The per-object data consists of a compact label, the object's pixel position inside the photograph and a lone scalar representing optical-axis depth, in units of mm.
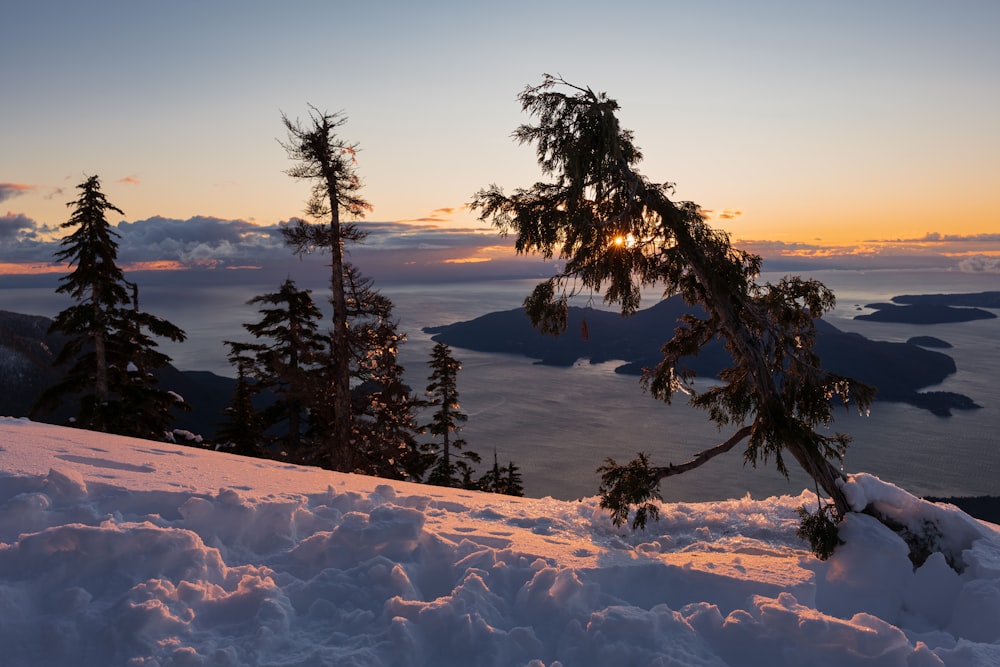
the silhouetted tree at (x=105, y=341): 20328
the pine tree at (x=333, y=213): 16859
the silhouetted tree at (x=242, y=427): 30062
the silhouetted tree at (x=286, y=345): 25688
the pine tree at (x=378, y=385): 18141
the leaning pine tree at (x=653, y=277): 8609
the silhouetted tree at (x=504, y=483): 40000
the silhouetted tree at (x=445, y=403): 33562
